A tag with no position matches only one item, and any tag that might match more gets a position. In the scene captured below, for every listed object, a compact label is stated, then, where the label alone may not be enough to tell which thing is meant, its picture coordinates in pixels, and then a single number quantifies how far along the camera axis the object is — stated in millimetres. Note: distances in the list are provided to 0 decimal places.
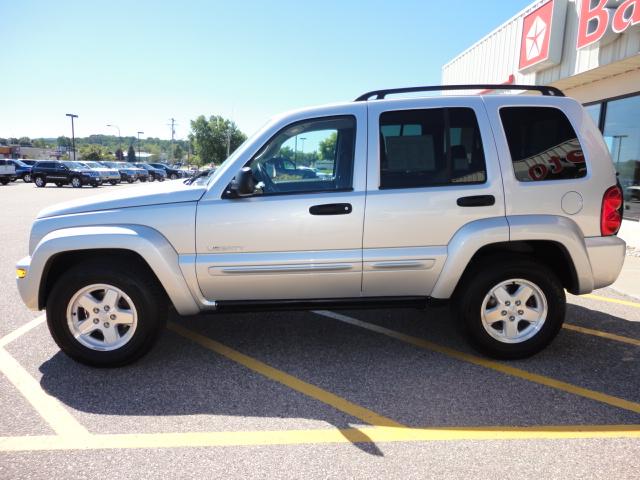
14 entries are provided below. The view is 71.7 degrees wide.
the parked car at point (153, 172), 45000
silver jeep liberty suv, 3297
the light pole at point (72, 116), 58125
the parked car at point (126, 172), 38625
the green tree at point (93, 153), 107562
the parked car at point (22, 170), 34125
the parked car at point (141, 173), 41219
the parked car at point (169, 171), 49062
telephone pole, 86212
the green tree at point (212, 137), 76938
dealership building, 7812
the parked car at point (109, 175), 31603
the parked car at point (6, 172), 29562
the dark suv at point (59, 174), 28406
